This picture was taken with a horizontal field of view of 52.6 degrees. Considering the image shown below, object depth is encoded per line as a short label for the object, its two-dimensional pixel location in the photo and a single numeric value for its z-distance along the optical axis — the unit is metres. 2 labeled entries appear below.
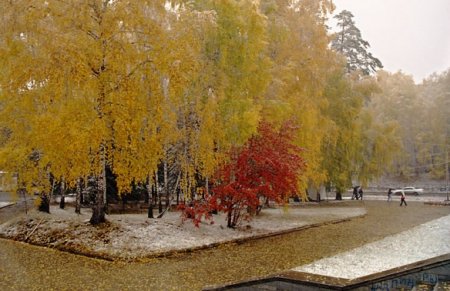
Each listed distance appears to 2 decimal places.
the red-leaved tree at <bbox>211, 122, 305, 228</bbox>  17.80
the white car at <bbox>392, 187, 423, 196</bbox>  50.88
